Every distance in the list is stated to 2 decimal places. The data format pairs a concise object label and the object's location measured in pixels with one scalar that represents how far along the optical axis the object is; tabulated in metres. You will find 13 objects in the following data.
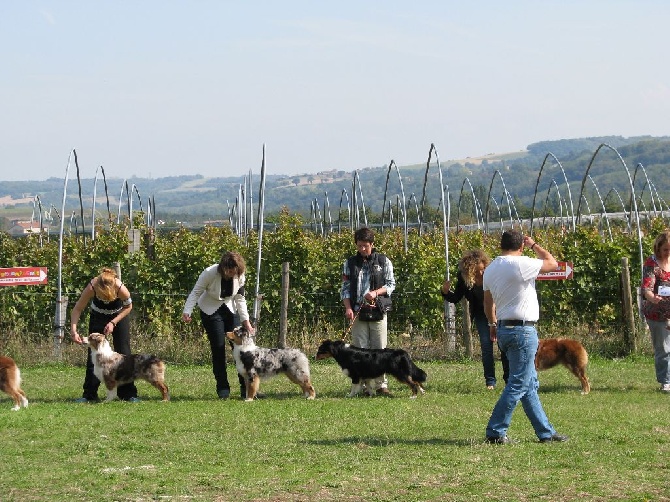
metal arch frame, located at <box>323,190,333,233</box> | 35.74
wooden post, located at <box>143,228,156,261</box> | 18.54
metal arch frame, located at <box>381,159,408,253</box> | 20.44
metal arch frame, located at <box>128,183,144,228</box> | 21.66
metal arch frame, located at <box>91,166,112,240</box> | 23.64
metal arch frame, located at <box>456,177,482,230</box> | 38.74
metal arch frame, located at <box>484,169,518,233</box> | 31.00
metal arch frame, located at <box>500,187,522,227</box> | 37.61
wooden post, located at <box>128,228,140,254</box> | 18.14
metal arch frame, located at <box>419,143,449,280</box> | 16.48
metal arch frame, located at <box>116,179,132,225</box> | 30.06
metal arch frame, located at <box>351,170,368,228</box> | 28.33
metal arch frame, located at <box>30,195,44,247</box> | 30.82
